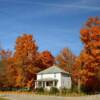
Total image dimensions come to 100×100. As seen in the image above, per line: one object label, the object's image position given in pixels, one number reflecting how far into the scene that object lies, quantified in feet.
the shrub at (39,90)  232.24
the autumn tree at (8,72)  280.06
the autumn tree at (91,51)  198.39
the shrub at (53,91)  215.72
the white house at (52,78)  269.64
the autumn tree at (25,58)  270.67
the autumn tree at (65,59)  352.08
